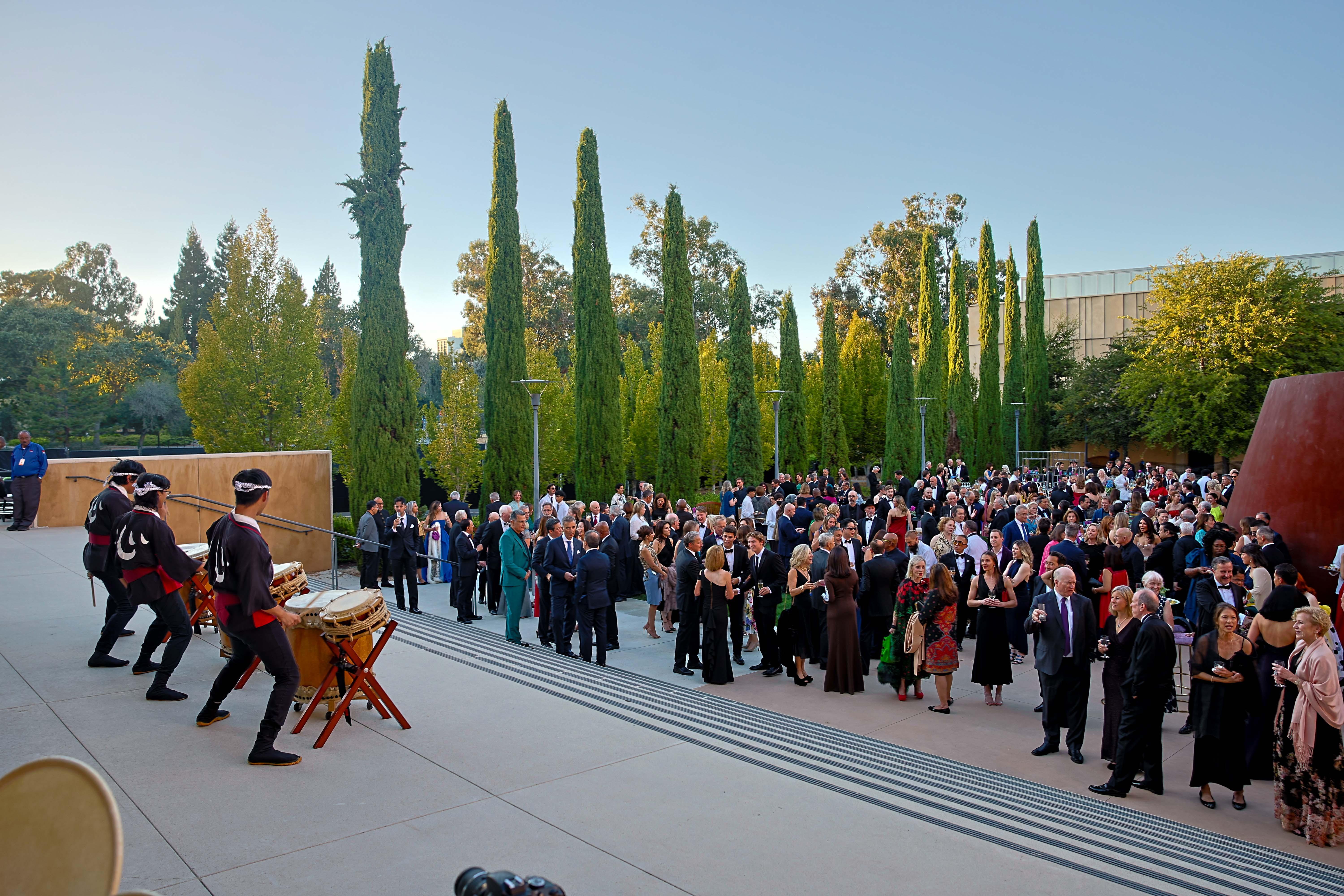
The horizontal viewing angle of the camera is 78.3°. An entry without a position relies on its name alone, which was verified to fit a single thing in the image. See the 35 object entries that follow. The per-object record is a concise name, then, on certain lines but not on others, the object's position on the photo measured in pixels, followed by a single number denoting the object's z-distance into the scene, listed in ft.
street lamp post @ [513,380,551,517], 60.18
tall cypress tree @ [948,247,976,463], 138.31
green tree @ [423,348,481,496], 82.17
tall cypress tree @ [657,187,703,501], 89.92
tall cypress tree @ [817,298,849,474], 122.21
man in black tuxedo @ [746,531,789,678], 32.78
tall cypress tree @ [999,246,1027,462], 146.00
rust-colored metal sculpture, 35.88
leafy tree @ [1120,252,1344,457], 106.83
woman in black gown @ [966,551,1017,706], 29.60
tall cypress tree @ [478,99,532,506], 80.69
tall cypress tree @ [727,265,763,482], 99.45
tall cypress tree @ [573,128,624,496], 85.35
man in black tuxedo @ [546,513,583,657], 34.32
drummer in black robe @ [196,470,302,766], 16.84
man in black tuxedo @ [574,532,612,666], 33.12
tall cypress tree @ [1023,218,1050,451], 149.89
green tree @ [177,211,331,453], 80.84
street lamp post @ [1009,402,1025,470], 134.62
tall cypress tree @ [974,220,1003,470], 143.23
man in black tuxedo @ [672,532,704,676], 31.99
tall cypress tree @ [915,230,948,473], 132.87
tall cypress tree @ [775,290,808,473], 117.29
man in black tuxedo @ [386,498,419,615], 42.60
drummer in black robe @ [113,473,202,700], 19.85
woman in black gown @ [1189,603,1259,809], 20.93
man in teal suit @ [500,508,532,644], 36.81
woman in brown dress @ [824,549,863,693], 30.50
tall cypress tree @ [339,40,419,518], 67.87
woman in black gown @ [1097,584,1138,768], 22.48
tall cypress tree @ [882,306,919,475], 123.95
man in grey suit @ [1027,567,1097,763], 24.36
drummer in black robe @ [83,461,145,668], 22.29
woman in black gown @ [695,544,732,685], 31.14
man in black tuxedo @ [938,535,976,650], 34.65
